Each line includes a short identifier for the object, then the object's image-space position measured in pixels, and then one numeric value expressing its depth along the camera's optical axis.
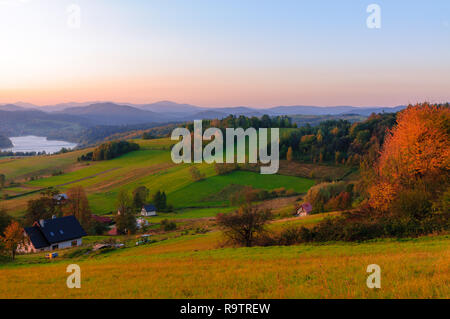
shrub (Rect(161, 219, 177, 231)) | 54.53
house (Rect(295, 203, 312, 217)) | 61.00
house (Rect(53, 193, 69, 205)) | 64.57
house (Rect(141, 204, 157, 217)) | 74.06
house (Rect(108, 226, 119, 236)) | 57.21
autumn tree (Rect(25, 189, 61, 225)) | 59.53
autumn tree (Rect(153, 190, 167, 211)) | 76.06
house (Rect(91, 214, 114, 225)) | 63.66
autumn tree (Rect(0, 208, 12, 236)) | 41.88
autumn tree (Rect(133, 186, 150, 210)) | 75.81
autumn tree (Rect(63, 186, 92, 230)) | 61.41
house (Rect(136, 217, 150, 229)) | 59.53
